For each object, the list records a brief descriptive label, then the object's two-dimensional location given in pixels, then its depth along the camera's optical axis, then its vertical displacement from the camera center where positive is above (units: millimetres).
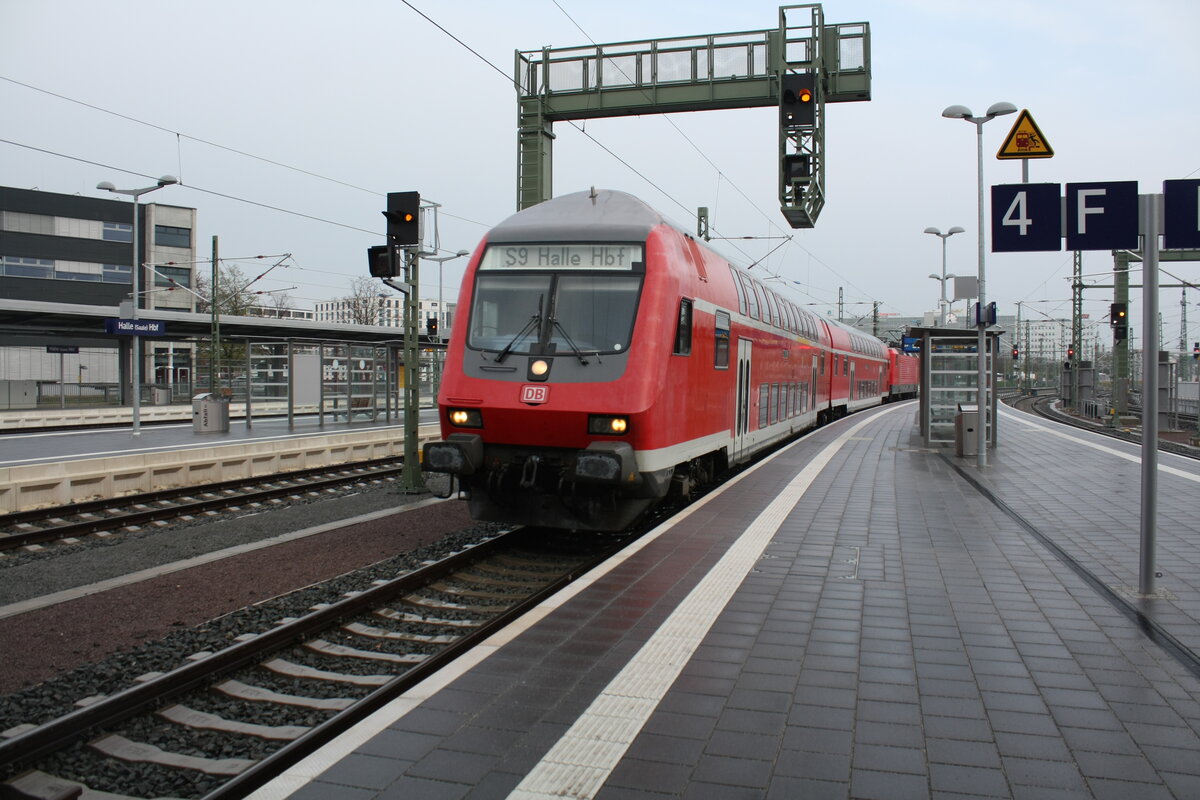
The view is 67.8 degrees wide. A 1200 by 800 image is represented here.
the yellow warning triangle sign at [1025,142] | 8414 +2330
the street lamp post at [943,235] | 36500 +6332
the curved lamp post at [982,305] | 15227 +1471
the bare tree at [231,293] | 43594 +5012
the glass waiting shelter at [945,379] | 19203 +175
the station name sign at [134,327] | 20344 +1415
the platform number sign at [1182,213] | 6152 +1199
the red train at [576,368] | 8086 +181
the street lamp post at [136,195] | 20328 +4808
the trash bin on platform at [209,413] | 21453 -606
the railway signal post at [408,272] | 11922 +1580
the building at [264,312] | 51522 +4907
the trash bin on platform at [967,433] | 16000 -842
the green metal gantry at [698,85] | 13523 +5030
